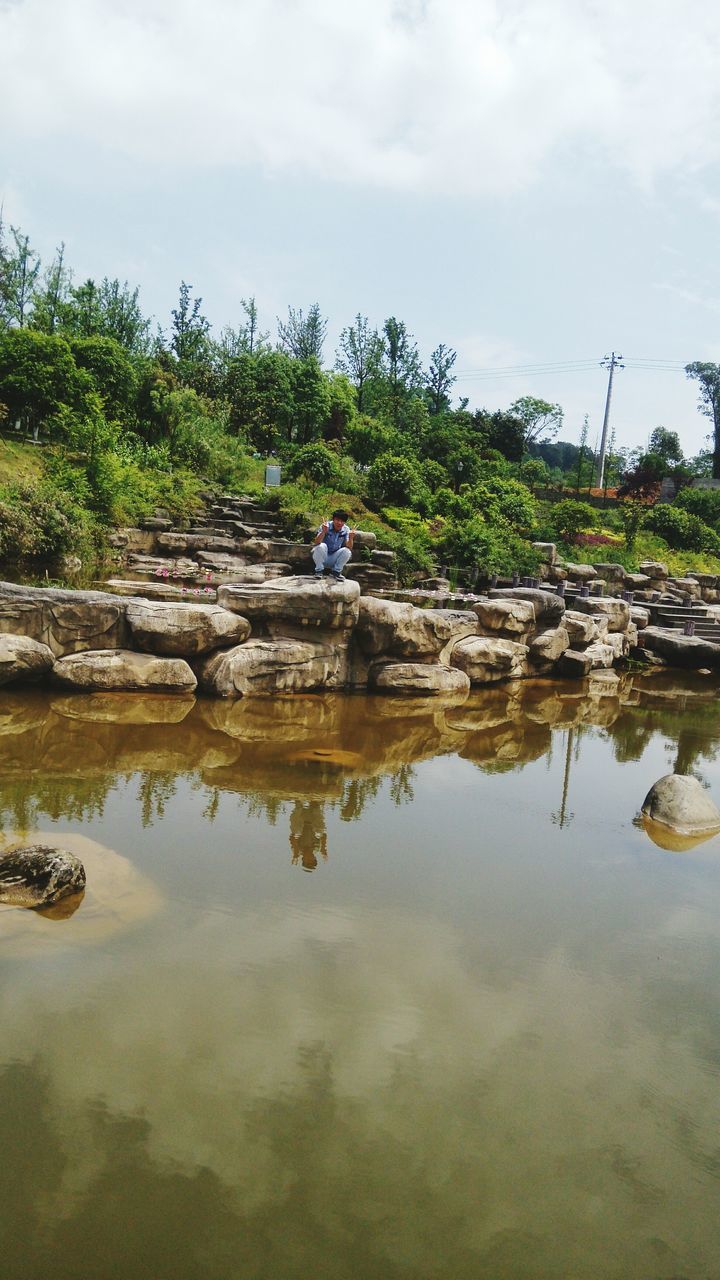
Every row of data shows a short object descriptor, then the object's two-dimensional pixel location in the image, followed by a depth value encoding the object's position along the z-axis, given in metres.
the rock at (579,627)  10.62
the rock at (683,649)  12.29
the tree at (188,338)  28.98
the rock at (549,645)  10.07
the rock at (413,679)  8.05
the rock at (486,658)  8.88
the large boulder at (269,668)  7.11
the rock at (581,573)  17.33
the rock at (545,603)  10.05
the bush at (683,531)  24.84
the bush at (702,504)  27.59
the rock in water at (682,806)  4.95
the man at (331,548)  8.09
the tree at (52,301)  27.08
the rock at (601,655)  10.88
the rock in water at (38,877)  3.18
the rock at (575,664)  10.36
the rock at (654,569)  19.44
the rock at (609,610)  11.96
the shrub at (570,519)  21.73
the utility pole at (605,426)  34.72
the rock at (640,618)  13.24
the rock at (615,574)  18.44
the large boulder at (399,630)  7.94
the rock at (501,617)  9.38
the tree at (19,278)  28.06
